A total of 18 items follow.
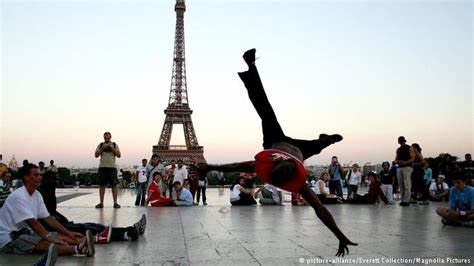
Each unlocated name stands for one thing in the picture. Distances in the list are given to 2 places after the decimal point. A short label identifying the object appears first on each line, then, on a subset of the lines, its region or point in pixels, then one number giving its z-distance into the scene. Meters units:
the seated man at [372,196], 14.30
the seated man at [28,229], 5.43
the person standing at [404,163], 12.88
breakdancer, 4.33
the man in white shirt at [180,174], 14.94
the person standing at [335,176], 15.21
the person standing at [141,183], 13.80
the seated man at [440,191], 15.09
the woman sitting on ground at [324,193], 14.34
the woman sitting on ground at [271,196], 14.15
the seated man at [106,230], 6.37
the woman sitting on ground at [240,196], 13.87
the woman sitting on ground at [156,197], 13.36
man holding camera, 11.86
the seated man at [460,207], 8.06
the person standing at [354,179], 15.77
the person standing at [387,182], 14.77
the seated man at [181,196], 13.49
